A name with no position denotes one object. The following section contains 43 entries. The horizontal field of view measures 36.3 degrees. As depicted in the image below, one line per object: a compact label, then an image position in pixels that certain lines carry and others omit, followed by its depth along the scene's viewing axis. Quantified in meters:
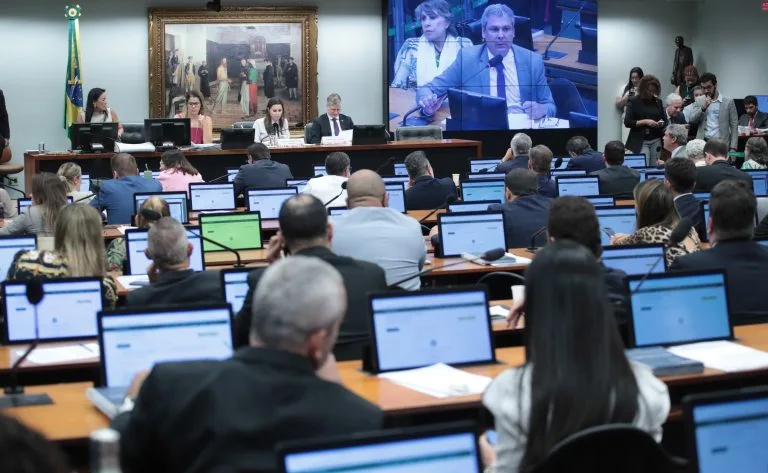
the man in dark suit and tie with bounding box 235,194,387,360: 4.45
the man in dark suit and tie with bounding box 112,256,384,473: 2.41
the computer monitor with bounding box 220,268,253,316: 5.11
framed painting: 16.77
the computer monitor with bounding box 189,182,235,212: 9.91
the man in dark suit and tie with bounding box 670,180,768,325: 4.89
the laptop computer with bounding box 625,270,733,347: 4.34
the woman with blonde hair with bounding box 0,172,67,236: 7.15
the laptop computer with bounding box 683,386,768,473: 2.56
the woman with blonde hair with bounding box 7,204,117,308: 5.31
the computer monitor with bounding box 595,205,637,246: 7.70
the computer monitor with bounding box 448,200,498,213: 8.21
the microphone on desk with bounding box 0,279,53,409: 3.50
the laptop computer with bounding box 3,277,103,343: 4.82
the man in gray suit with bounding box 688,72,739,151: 14.59
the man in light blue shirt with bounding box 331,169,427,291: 5.66
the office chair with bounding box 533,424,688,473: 2.44
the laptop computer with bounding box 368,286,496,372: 4.03
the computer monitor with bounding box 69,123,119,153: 13.08
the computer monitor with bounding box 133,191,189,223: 8.84
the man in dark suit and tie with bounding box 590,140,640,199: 10.29
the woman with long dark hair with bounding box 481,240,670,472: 2.58
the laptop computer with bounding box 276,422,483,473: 2.12
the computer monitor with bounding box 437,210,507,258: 7.34
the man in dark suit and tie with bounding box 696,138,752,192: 9.25
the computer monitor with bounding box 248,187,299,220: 9.32
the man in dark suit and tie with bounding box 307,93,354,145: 14.59
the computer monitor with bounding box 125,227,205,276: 6.71
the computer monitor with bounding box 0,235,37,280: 6.55
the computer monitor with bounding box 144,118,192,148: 13.39
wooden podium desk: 12.94
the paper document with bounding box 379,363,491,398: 3.77
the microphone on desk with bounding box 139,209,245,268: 6.59
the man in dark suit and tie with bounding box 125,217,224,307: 4.66
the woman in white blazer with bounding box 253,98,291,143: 13.98
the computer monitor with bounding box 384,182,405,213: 9.61
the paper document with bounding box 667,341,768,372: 4.07
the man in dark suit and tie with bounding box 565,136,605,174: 12.08
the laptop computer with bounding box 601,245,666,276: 5.69
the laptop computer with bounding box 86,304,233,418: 3.82
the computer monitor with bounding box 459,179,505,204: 10.10
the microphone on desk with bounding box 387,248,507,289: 4.82
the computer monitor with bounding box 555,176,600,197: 9.89
